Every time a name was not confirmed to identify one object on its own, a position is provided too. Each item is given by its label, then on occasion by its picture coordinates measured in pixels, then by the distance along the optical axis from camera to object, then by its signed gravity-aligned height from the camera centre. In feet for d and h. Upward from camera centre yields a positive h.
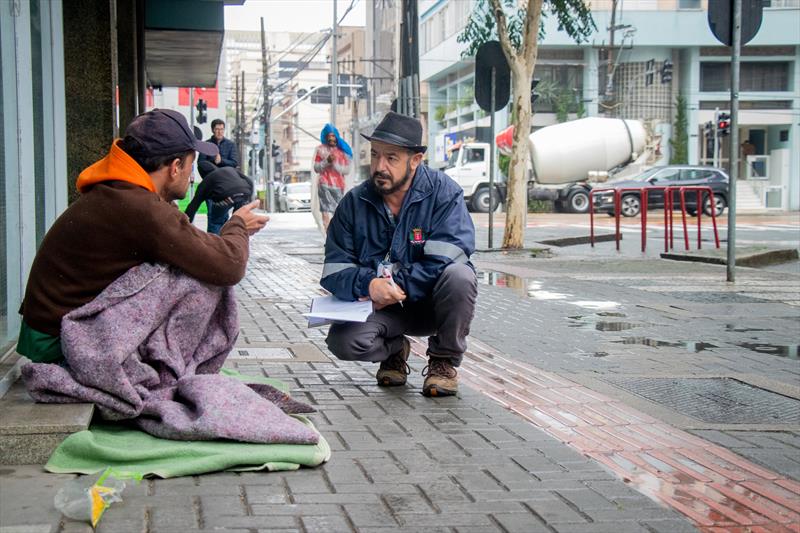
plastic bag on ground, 10.15 -3.06
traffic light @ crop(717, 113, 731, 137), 112.37 +7.83
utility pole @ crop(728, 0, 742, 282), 37.24 +2.83
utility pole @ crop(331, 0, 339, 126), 150.00 +18.06
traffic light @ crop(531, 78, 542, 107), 56.18 +5.79
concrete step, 11.95 -2.68
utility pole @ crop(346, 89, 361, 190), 187.15 +10.89
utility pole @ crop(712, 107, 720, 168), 138.10 +8.12
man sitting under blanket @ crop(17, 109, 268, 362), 13.07 -0.54
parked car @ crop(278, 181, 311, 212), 156.35 +0.14
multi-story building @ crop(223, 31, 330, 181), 382.63 +32.08
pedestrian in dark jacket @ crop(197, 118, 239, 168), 48.81 +2.56
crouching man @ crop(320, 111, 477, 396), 16.81 -0.95
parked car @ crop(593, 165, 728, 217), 111.86 +1.61
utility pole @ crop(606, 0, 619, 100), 154.81 +21.33
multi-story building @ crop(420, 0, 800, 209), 161.48 +19.25
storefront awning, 47.57 +8.59
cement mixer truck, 123.75 +4.74
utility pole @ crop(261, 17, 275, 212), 165.04 +11.04
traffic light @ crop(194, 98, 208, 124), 134.51 +11.71
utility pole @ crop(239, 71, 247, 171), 216.66 +13.82
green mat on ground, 11.84 -3.04
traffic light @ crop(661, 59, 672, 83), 152.45 +18.73
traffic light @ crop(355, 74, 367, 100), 188.65 +20.58
